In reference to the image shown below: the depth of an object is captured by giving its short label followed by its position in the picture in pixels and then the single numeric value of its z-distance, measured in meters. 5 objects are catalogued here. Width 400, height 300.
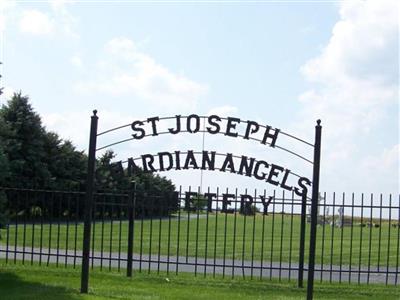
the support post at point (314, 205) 10.34
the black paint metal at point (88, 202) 10.76
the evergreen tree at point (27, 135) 33.38
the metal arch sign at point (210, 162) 10.52
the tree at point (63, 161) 35.66
